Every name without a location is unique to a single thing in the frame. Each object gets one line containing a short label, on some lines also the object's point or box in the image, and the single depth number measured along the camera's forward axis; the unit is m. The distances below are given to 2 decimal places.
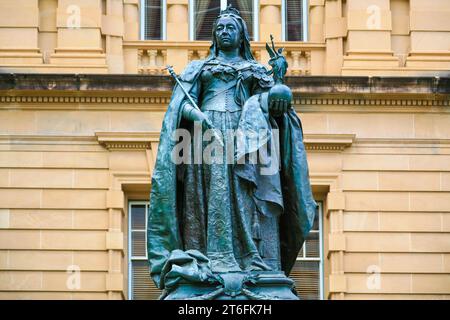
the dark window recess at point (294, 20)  35.53
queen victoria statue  19.16
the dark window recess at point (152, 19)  35.56
